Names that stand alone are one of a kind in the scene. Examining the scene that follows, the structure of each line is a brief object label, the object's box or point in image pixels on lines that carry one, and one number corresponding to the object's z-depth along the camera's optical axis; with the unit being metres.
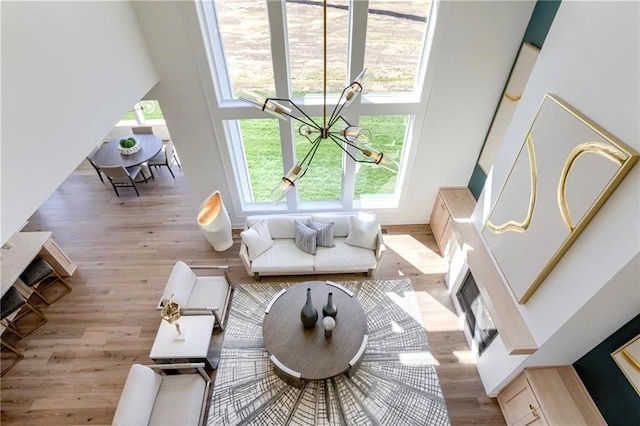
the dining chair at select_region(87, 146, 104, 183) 6.14
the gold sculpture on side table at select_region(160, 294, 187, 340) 3.42
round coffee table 3.50
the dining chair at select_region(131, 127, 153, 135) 6.62
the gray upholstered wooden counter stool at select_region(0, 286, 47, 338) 3.95
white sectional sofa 4.73
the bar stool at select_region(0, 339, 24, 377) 3.95
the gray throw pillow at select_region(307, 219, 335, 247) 4.86
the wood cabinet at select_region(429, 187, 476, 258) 4.77
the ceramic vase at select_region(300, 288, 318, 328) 3.71
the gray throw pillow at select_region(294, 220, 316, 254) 4.78
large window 3.75
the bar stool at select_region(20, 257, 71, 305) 4.41
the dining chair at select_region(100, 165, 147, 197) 5.82
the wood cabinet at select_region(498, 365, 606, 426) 2.77
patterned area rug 3.55
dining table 6.00
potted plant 6.08
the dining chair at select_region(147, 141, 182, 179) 6.50
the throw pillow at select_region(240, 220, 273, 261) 4.71
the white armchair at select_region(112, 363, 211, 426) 3.01
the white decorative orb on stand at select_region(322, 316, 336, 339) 3.60
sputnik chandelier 2.11
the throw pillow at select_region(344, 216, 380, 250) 4.78
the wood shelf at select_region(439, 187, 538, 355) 2.88
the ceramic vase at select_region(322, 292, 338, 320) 3.79
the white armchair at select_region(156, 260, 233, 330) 3.99
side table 3.62
